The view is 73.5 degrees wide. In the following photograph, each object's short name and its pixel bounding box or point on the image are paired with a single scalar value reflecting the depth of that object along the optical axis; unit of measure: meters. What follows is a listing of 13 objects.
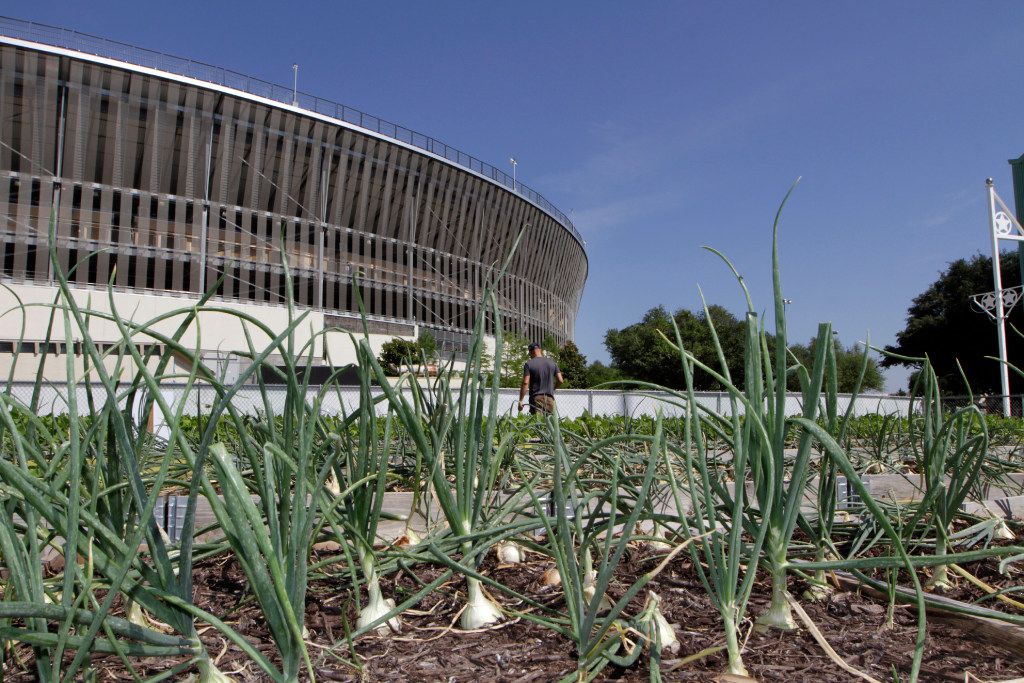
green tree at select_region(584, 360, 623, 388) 40.46
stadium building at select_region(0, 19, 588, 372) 32.31
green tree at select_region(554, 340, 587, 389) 40.19
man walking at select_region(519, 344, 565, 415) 7.16
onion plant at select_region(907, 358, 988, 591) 1.49
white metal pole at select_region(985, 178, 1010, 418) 16.25
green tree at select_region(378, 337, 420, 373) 31.48
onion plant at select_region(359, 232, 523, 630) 1.39
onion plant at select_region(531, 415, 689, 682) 1.06
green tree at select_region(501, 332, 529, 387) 28.45
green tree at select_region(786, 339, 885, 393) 49.44
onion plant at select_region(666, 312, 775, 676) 1.14
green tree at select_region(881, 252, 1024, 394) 35.56
